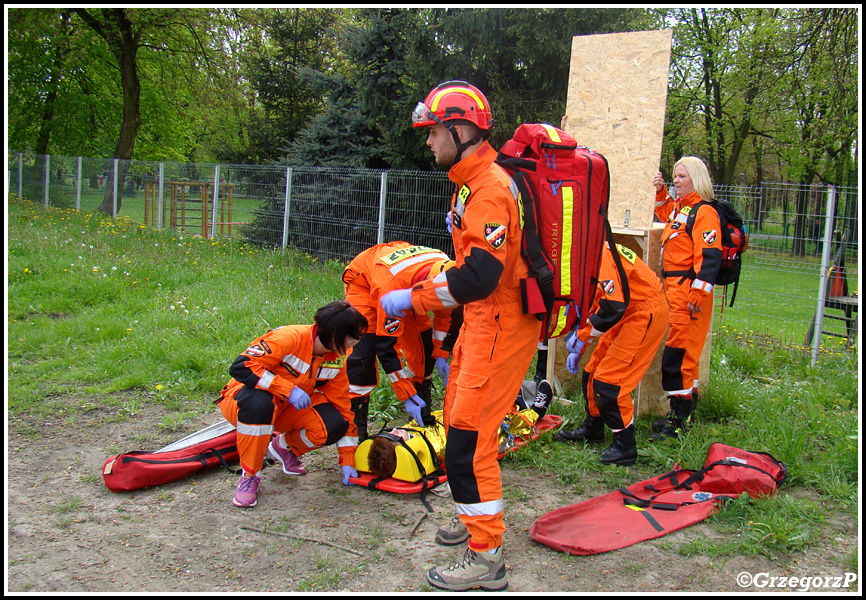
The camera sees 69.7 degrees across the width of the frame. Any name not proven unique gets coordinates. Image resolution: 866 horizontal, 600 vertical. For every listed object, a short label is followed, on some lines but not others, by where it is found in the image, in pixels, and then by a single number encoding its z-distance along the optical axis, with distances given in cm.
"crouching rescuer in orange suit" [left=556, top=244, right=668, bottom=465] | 453
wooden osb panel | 528
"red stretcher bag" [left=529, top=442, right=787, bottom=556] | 356
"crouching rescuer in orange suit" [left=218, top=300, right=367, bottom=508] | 389
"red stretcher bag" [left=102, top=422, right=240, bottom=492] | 404
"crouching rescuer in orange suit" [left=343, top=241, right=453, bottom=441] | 446
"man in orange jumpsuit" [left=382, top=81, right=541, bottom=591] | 294
